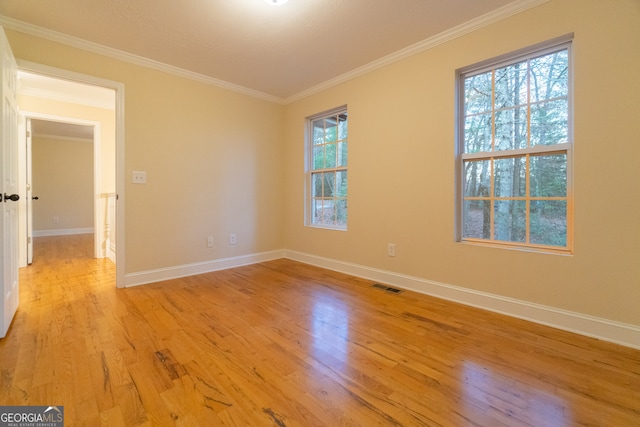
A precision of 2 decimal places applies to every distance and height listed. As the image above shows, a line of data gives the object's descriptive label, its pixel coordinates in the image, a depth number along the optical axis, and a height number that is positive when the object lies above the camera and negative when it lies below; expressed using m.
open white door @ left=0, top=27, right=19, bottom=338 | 1.82 +0.13
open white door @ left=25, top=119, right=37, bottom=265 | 3.68 +0.07
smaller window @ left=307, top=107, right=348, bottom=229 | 3.61 +0.55
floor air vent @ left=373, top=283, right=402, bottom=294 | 2.79 -0.78
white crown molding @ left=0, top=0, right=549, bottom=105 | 2.19 +1.55
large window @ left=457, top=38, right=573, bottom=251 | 2.05 +0.49
